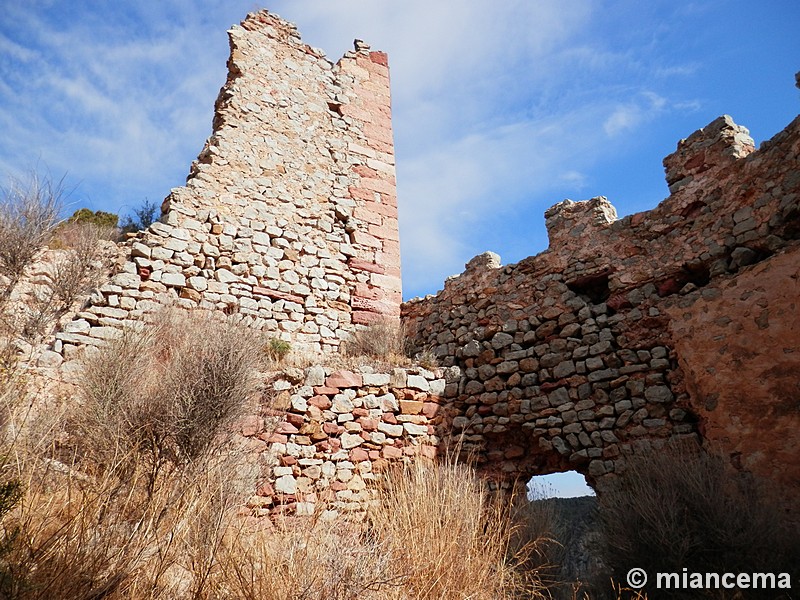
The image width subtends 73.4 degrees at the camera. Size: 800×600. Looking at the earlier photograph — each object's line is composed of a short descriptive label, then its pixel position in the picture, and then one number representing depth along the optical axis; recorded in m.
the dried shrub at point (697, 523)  3.76
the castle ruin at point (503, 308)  4.96
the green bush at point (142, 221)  10.05
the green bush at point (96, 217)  11.63
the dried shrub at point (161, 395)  4.47
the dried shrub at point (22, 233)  6.45
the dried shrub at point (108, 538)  2.48
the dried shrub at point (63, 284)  6.02
